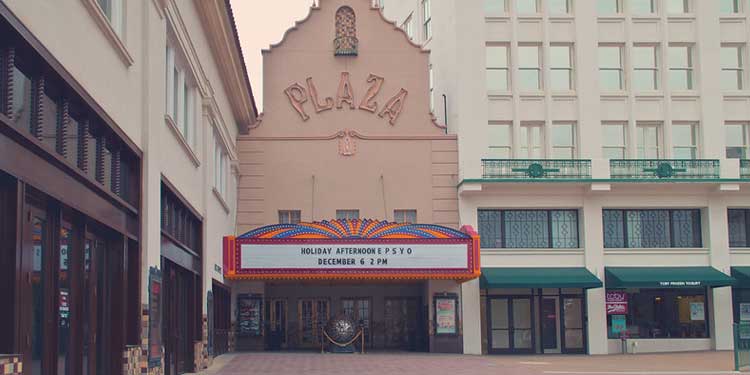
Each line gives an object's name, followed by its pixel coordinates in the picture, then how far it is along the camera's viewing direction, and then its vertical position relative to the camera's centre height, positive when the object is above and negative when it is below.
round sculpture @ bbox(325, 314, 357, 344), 35.62 -0.77
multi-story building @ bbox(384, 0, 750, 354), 37.47 +5.12
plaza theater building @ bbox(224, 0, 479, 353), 37.66 +5.97
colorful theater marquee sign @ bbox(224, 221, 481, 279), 34.03 +1.73
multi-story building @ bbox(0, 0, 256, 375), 9.77 +1.70
